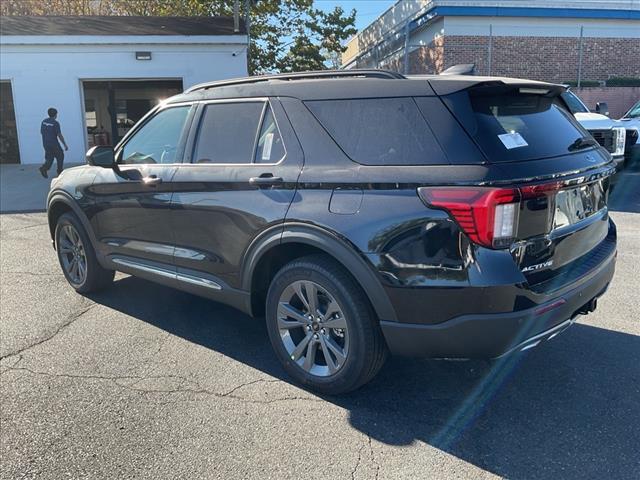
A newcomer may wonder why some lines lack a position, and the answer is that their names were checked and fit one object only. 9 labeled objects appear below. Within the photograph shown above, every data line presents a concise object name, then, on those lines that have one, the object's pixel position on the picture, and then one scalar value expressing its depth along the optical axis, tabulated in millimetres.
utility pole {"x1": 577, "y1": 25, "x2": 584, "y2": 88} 20422
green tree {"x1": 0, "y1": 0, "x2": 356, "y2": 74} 25875
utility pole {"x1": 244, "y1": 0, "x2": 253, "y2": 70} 18656
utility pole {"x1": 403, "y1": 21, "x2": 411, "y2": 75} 20622
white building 17109
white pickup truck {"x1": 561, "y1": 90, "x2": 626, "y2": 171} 9703
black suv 2707
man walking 13742
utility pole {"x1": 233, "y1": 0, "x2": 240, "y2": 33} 18109
